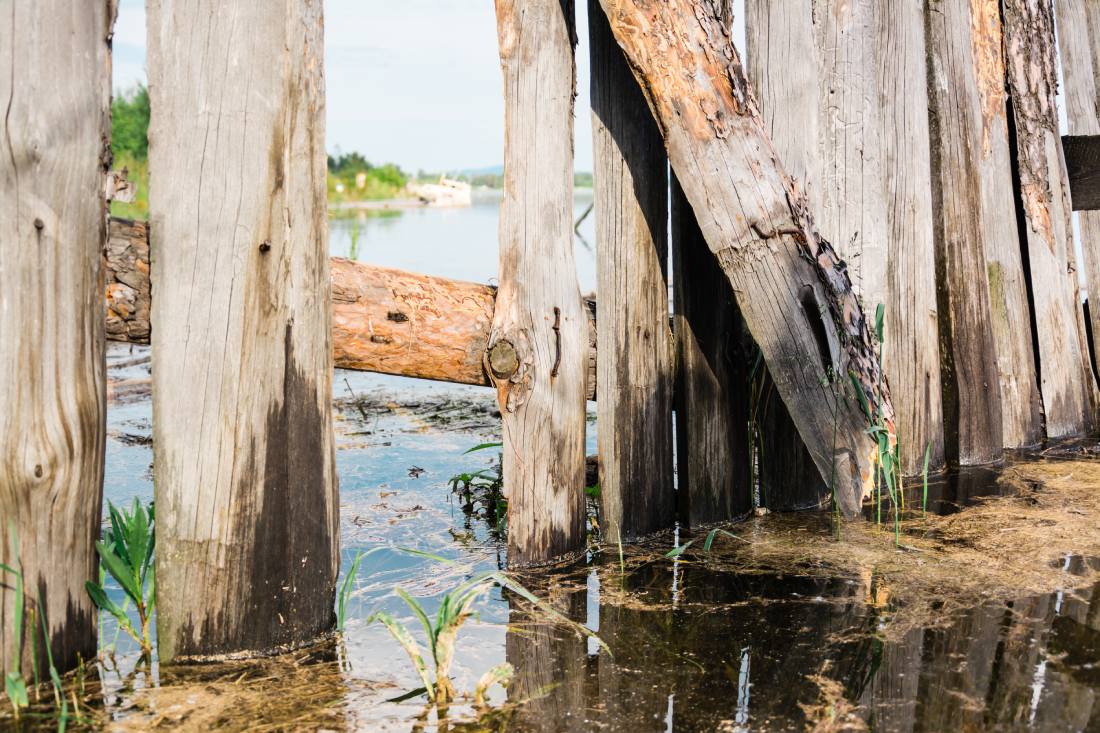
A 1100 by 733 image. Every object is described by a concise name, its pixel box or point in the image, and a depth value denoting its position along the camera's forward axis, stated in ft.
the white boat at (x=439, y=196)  88.99
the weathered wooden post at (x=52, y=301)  7.37
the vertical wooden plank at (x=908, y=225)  12.75
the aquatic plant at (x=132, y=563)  8.34
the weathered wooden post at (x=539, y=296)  10.05
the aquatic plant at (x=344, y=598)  8.69
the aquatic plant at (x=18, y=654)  7.23
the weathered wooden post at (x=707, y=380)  11.29
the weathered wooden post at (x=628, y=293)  10.78
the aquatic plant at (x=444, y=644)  7.70
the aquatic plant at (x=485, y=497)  12.61
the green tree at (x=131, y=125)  55.98
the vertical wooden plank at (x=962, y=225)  13.48
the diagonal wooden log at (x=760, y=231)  9.92
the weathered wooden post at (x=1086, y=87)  16.29
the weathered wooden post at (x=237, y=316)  8.02
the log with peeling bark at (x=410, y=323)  10.55
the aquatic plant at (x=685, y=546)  10.11
